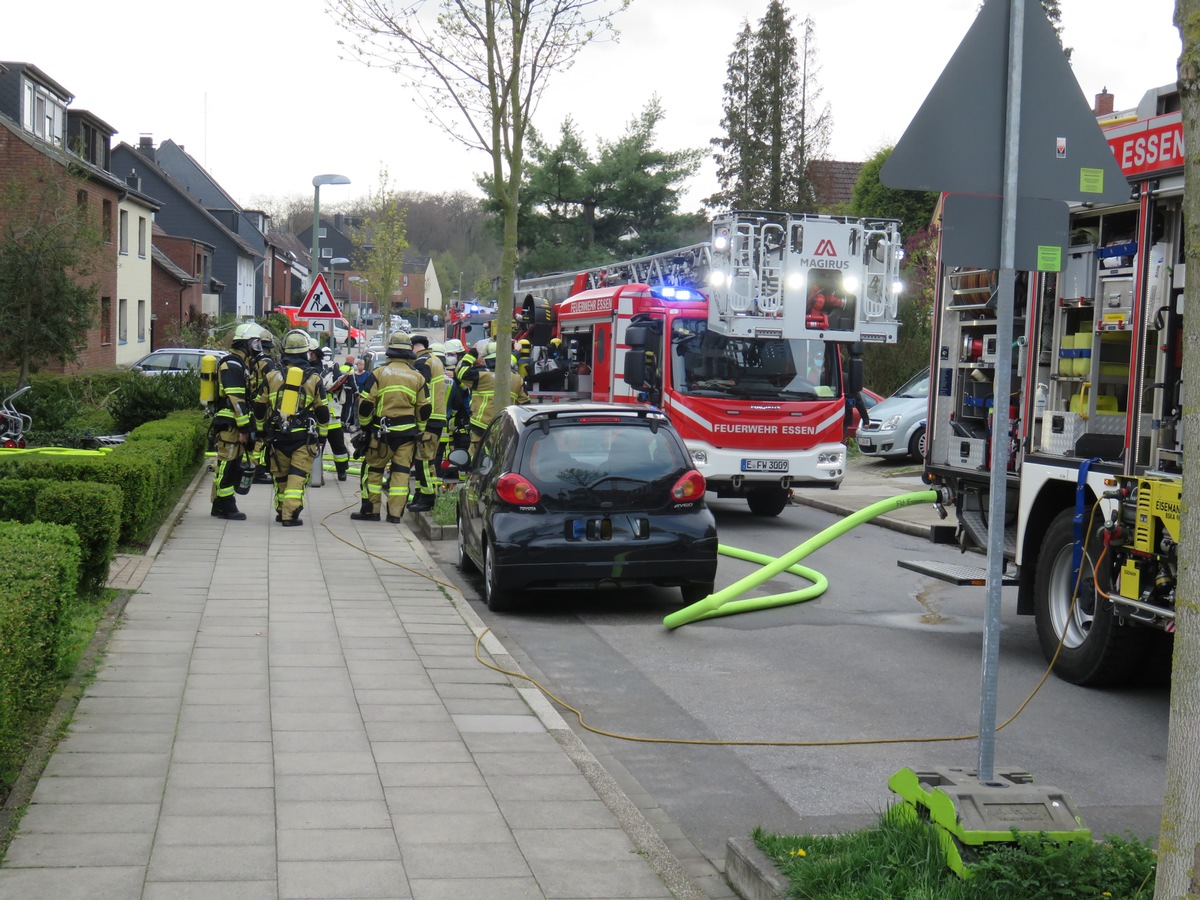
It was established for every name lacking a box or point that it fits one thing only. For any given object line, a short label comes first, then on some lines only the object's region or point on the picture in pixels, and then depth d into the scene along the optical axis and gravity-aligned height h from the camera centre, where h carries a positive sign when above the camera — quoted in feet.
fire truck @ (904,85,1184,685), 22.04 -0.93
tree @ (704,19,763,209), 151.23 +26.65
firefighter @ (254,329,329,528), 42.86 -2.21
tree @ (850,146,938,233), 119.55 +15.38
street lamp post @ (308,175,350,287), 79.85 +10.06
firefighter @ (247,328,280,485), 44.16 -0.61
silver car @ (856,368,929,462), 75.00 -3.40
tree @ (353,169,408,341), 164.76 +13.42
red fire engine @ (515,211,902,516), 47.96 +0.81
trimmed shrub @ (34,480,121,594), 27.43 -3.55
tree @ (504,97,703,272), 147.02 +18.09
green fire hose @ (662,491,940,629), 30.55 -5.30
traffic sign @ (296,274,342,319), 68.23 +2.46
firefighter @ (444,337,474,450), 54.39 -2.33
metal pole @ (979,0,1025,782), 13.67 -0.11
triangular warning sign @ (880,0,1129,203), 13.66 +2.53
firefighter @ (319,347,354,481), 48.88 -3.03
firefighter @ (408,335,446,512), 46.19 -2.87
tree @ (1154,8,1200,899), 9.64 -1.93
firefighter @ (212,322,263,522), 44.21 -2.46
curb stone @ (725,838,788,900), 13.37 -5.26
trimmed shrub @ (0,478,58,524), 29.73 -3.50
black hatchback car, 30.83 -3.49
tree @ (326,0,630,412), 49.37 +10.58
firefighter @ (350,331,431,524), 44.57 -1.85
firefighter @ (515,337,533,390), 58.38 +0.03
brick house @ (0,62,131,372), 105.50 +16.38
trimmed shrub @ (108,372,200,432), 63.93 -2.55
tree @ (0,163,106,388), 81.46 +4.45
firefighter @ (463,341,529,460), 51.90 -1.56
